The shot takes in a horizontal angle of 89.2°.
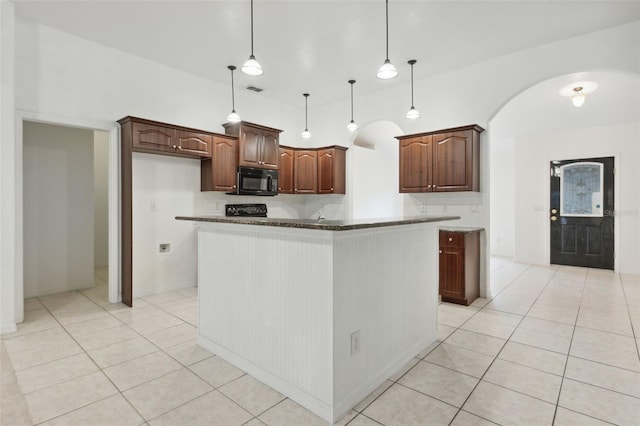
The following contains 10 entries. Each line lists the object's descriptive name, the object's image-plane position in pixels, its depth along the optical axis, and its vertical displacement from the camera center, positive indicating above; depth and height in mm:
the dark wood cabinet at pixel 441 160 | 4207 +683
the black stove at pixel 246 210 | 5152 +13
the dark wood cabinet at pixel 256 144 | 4977 +1070
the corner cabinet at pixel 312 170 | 5859 +738
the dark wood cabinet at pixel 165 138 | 3898 +942
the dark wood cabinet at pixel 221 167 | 4730 +657
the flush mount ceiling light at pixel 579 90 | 4445 +1708
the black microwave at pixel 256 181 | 4988 +472
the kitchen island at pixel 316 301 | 1856 -616
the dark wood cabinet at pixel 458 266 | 3930 -697
